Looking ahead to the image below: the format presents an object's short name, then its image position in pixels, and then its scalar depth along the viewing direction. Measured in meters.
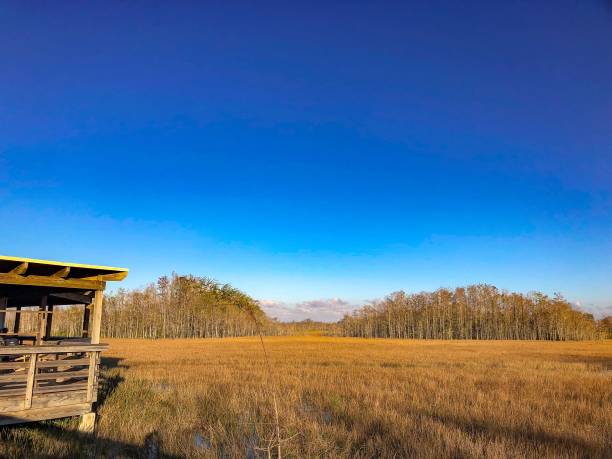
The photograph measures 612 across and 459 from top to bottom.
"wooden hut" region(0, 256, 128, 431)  8.23
